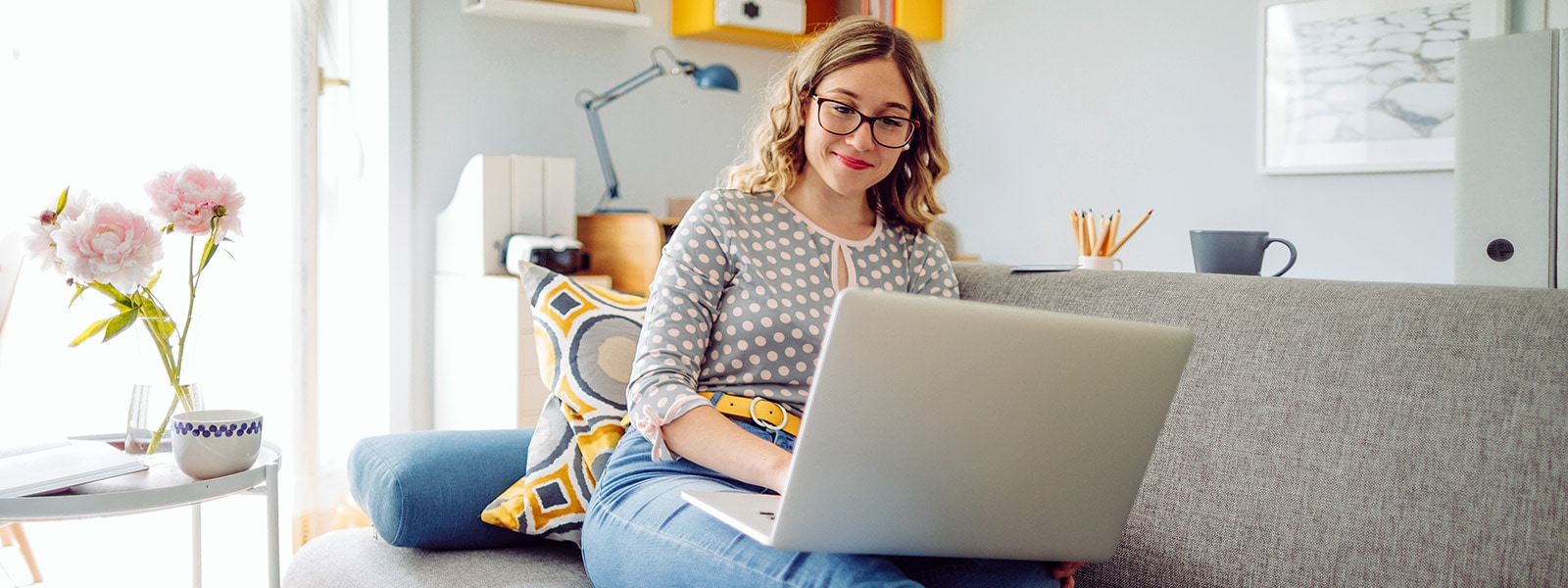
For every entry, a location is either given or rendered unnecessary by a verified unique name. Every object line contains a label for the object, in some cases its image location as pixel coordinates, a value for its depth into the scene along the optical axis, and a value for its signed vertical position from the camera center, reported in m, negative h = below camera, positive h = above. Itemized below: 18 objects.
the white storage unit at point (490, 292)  2.78 -0.06
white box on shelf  3.34 +0.75
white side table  1.28 -0.26
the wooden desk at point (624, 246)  2.84 +0.06
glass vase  1.47 -0.18
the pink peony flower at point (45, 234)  1.38 +0.04
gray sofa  1.12 -0.19
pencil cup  1.80 +0.01
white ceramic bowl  1.39 -0.21
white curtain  2.86 +0.05
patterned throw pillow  1.44 -0.17
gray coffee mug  1.56 +0.02
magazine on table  1.31 -0.23
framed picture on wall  2.64 +0.44
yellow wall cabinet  3.44 +0.76
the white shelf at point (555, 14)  3.06 +0.70
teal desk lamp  3.11 +0.50
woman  1.12 -0.03
